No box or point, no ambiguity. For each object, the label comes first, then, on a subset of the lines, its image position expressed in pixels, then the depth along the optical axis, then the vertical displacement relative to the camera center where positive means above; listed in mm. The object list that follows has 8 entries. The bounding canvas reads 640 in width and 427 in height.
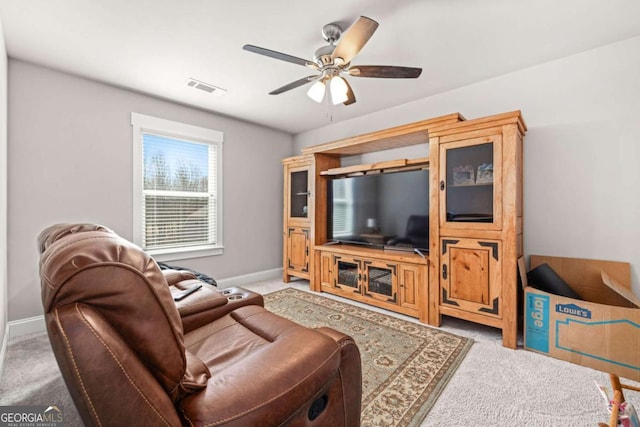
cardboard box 1875 -769
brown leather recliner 605 -380
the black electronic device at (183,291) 1676 -496
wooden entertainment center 2311 -226
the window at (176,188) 3285 +320
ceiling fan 1725 +1092
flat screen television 3014 +43
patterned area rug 1599 -1090
